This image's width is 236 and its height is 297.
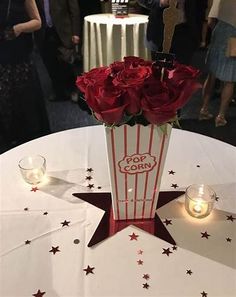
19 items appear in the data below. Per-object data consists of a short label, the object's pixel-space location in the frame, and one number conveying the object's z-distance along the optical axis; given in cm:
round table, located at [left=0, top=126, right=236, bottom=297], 75
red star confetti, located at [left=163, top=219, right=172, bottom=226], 91
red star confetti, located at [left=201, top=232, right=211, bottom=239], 87
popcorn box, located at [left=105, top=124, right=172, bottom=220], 80
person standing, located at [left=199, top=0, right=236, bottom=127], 232
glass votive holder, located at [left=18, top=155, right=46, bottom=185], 103
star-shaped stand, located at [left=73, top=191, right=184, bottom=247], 87
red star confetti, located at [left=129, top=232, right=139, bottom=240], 87
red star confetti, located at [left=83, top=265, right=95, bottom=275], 77
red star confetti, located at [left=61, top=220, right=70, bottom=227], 90
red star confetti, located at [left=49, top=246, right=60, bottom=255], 82
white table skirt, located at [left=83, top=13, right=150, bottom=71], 234
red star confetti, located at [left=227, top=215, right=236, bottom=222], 91
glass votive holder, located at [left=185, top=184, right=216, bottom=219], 92
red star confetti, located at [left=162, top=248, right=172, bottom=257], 82
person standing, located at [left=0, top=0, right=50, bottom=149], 190
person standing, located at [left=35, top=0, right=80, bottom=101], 280
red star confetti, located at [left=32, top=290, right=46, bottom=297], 73
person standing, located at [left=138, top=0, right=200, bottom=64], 216
